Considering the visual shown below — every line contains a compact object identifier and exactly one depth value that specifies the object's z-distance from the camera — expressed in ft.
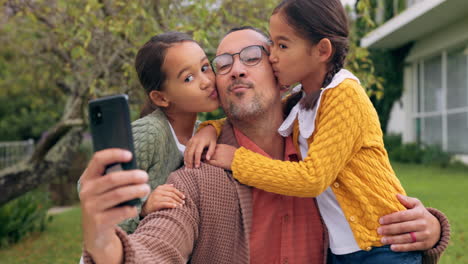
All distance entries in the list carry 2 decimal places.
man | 6.63
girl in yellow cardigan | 6.87
